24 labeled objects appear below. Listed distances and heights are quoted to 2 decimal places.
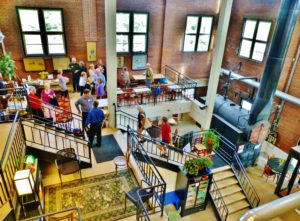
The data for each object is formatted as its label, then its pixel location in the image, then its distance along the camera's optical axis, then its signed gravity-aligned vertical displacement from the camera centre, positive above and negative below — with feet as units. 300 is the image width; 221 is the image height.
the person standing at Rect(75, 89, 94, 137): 22.74 -7.99
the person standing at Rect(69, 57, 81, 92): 33.09 -7.25
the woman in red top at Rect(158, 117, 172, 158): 24.20 -11.38
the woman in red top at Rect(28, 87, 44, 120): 22.22 -8.30
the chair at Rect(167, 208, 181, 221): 19.55 -15.18
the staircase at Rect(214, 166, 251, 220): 27.62 -19.05
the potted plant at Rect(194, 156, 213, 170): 22.39 -12.39
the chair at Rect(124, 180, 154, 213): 17.32 -12.34
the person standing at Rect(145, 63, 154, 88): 34.45 -7.93
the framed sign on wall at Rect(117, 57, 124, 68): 39.63 -7.14
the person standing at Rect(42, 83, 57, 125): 24.00 -8.52
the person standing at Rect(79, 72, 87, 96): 30.32 -7.84
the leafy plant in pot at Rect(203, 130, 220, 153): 25.49 -12.00
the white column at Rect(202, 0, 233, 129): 28.53 -4.47
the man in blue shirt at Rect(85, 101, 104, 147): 21.65 -9.00
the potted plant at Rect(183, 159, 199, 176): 22.24 -12.79
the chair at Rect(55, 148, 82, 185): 19.38 -11.58
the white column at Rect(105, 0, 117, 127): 23.84 -3.96
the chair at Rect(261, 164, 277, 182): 32.04 -18.62
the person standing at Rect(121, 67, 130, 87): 36.40 -8.62
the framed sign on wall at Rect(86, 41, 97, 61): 36.64 -5.25
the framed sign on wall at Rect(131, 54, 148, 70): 40.81 -7.09
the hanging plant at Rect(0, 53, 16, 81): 27.76 -6.09
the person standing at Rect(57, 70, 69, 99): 30.19 -8.86
